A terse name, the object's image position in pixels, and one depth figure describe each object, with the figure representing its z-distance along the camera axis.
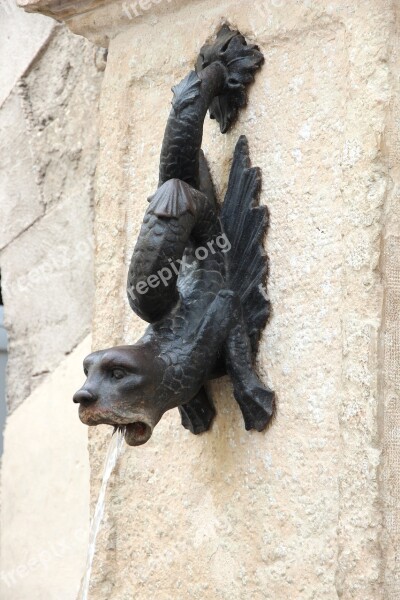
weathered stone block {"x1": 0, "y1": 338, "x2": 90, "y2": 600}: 3.46
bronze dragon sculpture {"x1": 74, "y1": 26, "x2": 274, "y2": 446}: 2.76
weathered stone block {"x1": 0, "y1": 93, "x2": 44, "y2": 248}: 3.65
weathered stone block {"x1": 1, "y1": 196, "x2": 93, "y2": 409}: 3.55
